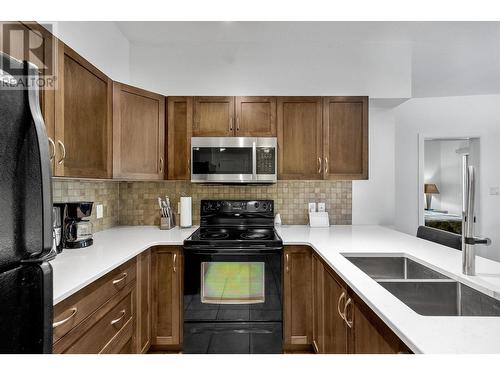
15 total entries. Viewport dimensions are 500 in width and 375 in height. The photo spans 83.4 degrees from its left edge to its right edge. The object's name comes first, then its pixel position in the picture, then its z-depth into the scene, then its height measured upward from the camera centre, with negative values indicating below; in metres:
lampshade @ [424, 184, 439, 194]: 4.98 -0.07
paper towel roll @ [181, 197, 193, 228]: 2.54 -0.24
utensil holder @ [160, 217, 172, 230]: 2.52 -0.34
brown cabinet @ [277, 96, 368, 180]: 2.46 +0.42
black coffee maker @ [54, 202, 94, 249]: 1.71 -0.24
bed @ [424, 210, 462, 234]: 4.49 -0.58
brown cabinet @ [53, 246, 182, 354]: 1.16 -0.68
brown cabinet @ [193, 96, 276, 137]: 2.46 +0.61
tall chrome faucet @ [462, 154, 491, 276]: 1.11 -0.17
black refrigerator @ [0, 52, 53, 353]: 0.58 -0.07
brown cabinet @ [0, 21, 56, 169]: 1.13 +0.60
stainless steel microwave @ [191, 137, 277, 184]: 2.38 +0.21
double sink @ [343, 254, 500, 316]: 1.09 -0.48
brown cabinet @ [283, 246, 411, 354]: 1.00 -0.67
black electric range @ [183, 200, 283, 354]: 2.01 -0.79
